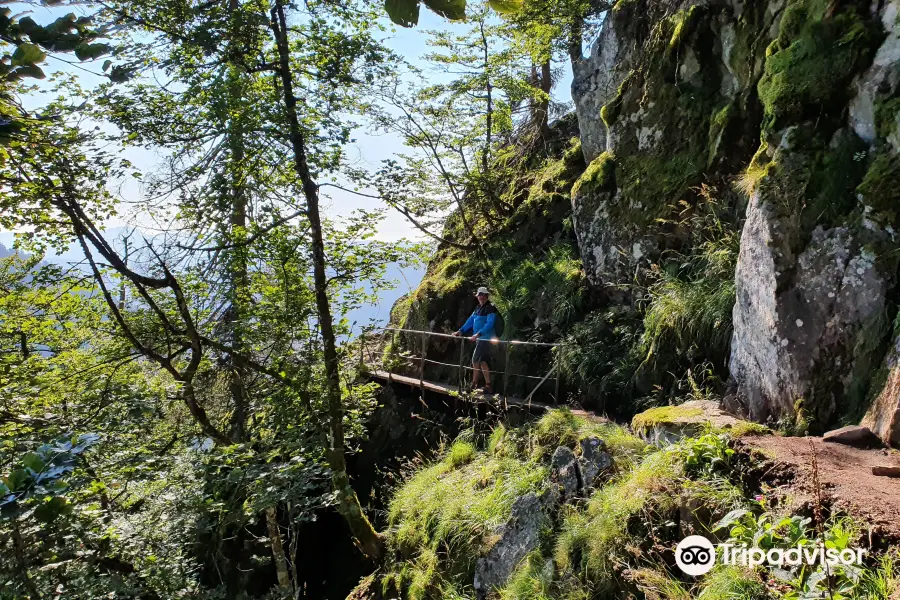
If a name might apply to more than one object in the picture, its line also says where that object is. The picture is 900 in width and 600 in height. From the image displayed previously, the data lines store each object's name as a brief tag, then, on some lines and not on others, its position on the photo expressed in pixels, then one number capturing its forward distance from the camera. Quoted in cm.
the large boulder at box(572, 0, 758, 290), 718
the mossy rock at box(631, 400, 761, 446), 438
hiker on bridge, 849
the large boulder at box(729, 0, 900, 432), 396
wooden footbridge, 779
